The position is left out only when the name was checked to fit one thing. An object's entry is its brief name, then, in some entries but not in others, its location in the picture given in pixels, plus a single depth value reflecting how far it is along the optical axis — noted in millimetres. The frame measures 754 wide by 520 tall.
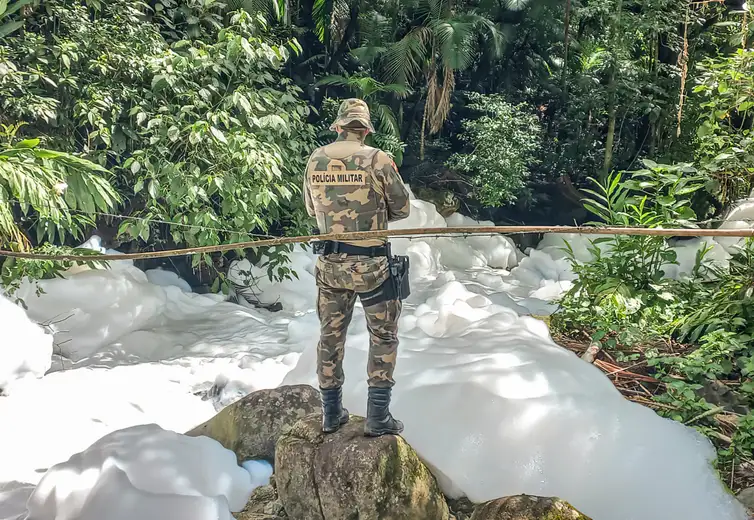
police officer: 2434
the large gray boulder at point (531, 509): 2016
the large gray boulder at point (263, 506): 2652
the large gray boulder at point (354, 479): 2312
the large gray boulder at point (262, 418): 3074
